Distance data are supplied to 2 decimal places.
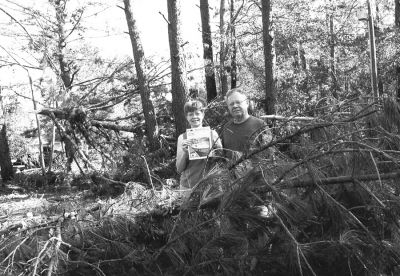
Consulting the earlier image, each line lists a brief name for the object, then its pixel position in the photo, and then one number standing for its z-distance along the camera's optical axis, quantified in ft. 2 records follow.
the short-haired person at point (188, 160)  11.37
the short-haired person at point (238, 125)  10.96
